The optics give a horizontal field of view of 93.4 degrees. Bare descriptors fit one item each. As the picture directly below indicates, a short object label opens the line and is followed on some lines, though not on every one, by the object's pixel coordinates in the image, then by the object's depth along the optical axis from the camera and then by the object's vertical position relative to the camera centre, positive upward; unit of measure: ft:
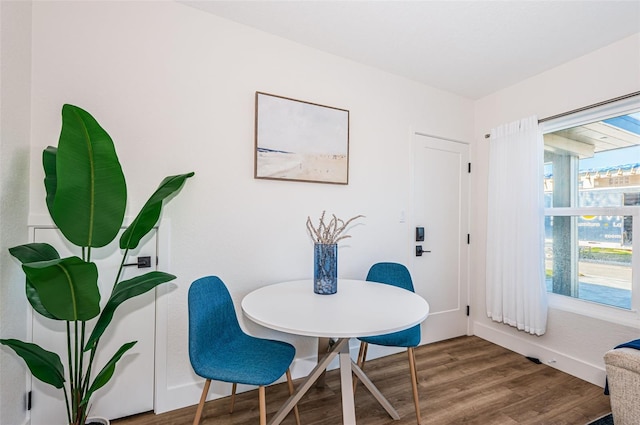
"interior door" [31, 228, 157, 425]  5.64 -2.61
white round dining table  4.47 -1.65
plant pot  5.01 -3.49
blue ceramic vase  6.33 -1.15
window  7.61 +0.37
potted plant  3.87 -0.40
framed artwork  7.49 +1.96
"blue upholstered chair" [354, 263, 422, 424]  6.34 -2.56
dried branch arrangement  6.50 -0.43
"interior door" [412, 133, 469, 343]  10.18 -0.51
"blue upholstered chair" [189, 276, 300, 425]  4.73 -2.46
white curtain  8.92 -0.34
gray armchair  4.39 -2.46
